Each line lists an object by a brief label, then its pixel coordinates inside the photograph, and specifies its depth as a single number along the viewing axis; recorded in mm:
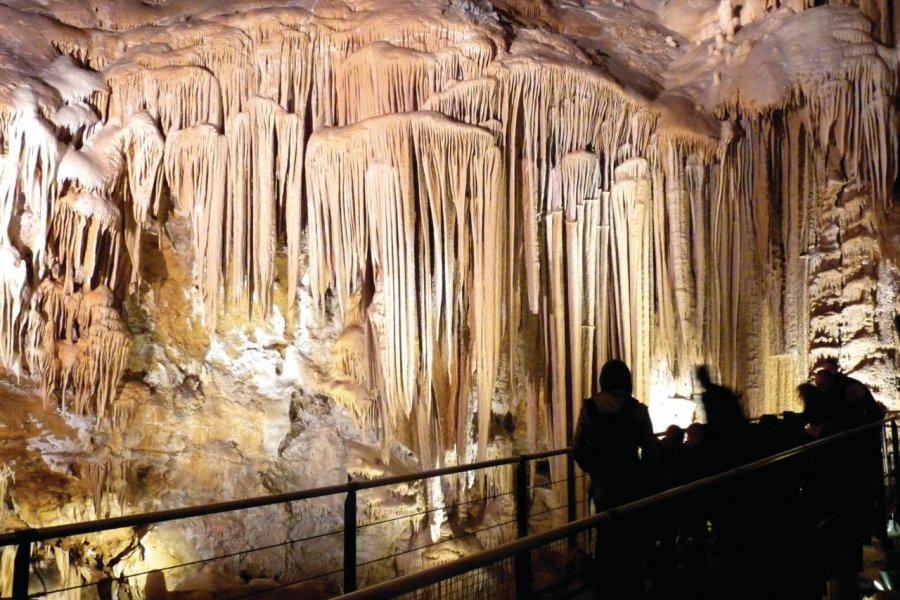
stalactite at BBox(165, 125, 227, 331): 5574
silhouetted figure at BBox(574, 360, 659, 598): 2670
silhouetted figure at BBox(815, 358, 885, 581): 3584
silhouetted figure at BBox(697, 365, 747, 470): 3336
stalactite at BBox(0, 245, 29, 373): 5680
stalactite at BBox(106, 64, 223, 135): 5492
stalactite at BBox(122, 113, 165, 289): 5535
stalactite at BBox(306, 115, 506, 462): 5160
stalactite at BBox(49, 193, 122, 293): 5723
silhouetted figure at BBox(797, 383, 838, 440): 3936
